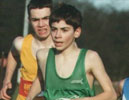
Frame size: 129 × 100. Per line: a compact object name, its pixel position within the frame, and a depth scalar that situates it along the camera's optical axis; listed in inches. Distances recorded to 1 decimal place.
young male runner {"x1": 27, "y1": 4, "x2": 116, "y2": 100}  240.0
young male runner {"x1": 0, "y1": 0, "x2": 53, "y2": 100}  301.1
